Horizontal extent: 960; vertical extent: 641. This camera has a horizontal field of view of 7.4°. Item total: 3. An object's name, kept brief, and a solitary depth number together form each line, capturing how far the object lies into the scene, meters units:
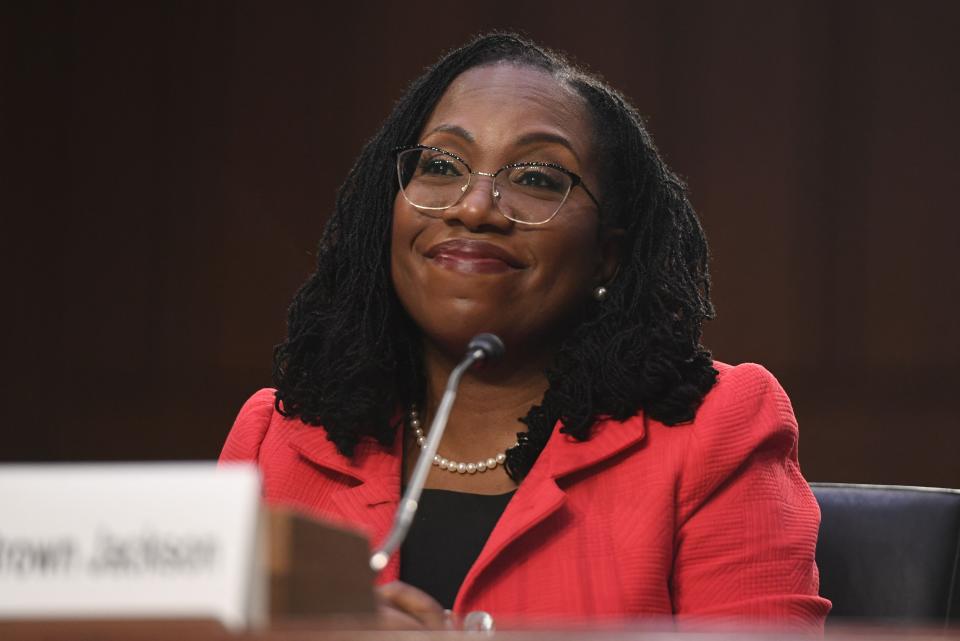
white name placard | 4.33
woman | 4.85
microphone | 4.64
